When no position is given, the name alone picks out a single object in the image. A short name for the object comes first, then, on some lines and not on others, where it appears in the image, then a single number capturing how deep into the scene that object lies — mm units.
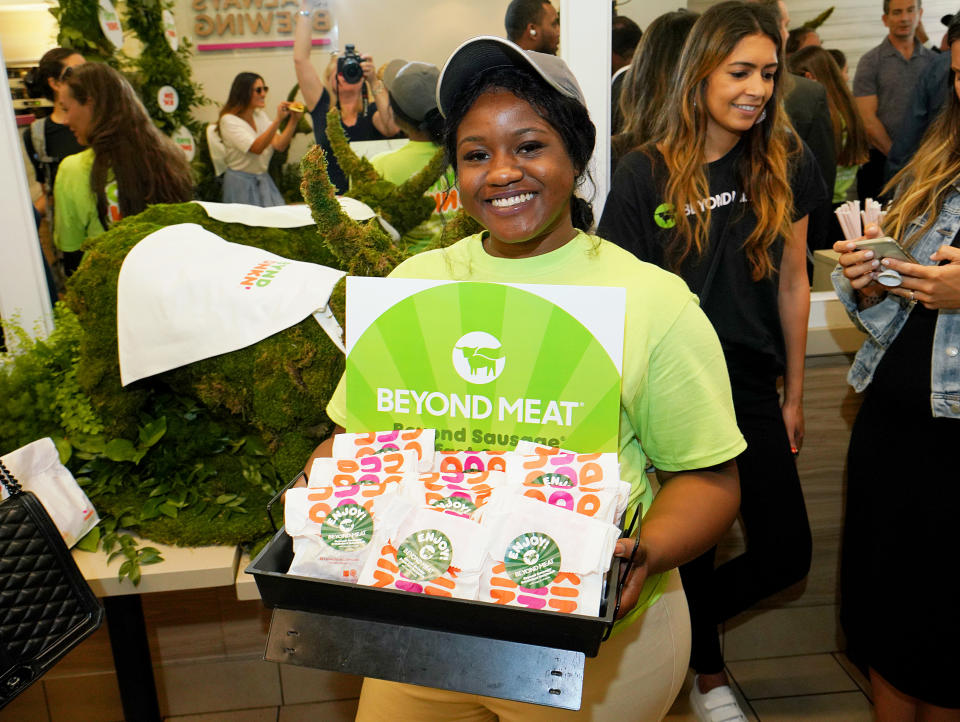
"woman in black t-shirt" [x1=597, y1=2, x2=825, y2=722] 1742
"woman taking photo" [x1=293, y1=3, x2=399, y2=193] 2338
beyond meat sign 917
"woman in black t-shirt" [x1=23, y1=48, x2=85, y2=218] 2299
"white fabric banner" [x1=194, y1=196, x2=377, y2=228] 1992
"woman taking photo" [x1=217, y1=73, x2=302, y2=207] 2395
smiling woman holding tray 975
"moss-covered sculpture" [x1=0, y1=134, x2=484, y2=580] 1727
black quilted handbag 1226
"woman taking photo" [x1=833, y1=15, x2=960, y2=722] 1574
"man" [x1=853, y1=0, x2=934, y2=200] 2457
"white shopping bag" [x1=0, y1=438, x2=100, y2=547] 1700
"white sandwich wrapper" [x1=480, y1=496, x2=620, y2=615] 808
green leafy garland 2357
